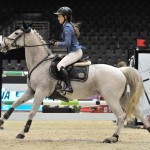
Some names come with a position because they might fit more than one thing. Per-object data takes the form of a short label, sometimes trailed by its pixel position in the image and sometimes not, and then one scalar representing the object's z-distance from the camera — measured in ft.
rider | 46.96
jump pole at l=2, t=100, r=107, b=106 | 88.07
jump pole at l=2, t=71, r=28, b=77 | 103.71
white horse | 47.16
